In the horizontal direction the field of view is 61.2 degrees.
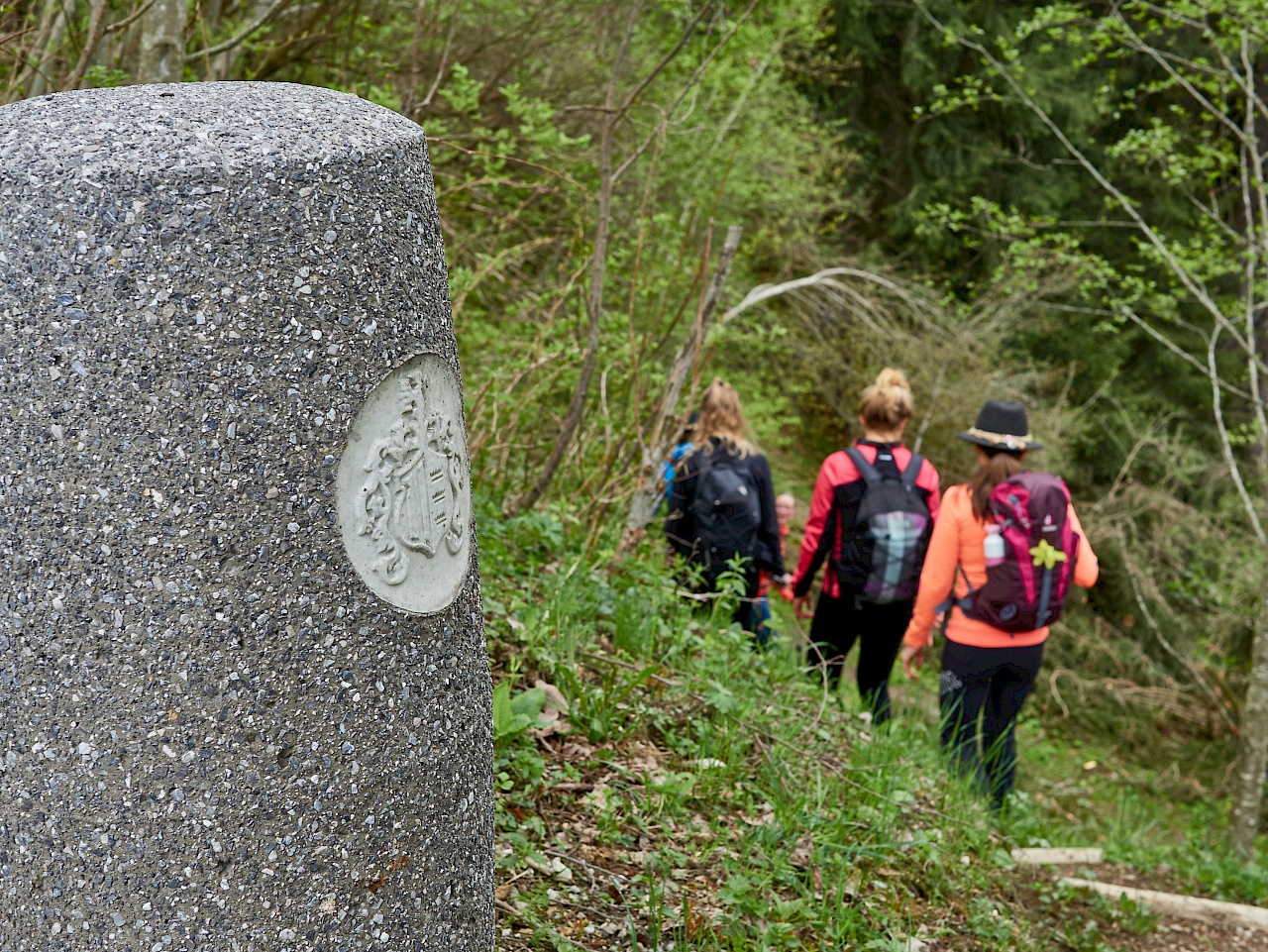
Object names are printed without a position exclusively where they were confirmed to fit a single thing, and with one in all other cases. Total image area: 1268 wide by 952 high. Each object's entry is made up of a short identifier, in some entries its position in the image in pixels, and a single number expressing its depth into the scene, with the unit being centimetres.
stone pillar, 146
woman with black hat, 434
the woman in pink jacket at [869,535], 479
